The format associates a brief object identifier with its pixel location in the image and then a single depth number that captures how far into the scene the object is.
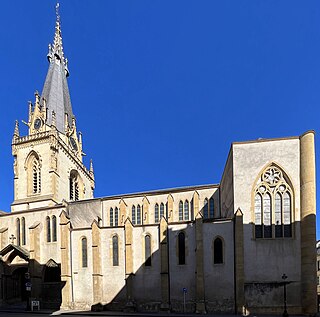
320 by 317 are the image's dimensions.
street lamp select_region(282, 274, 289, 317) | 25.07
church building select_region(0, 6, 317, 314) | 27.34
